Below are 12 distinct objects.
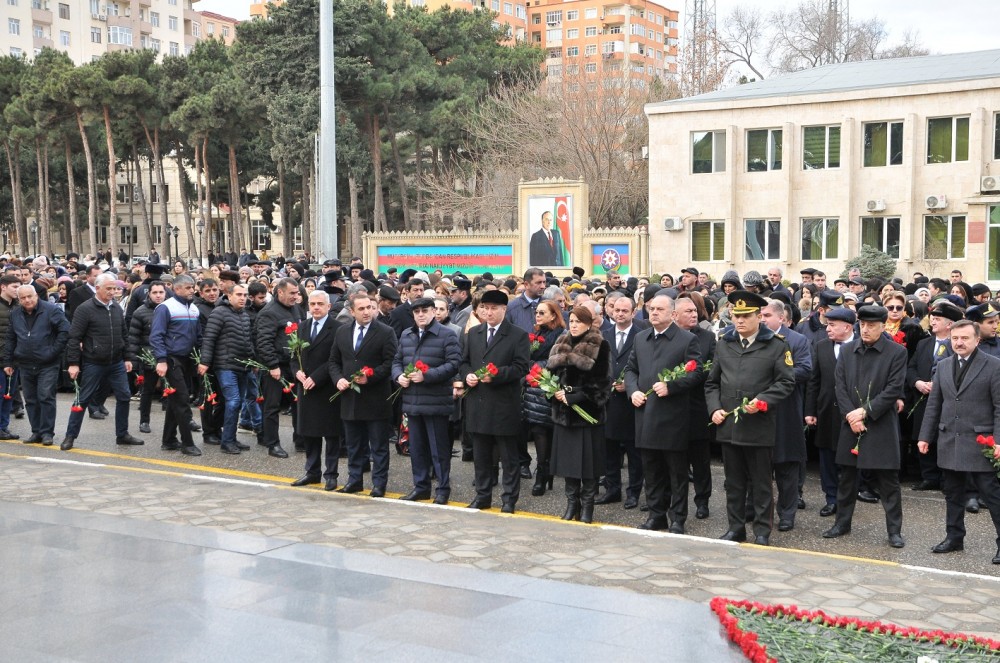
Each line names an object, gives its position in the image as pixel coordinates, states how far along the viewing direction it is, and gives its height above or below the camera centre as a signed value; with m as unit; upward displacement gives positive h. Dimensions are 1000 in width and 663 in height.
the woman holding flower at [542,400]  10.13 -1.33
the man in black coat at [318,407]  10.46 -1.42
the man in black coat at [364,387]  10.12 -1.19
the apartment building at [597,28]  128.50 +29.53
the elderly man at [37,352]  12.68 -1.01
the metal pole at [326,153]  21.88 +2.40
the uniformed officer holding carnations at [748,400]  8.47 -1.14
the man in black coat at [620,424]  10.05 -1.56
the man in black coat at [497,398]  9.51 -1.24
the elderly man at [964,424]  8.12 -1.30
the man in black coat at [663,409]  8.87 -1.27
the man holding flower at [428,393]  9.84 -1.22
